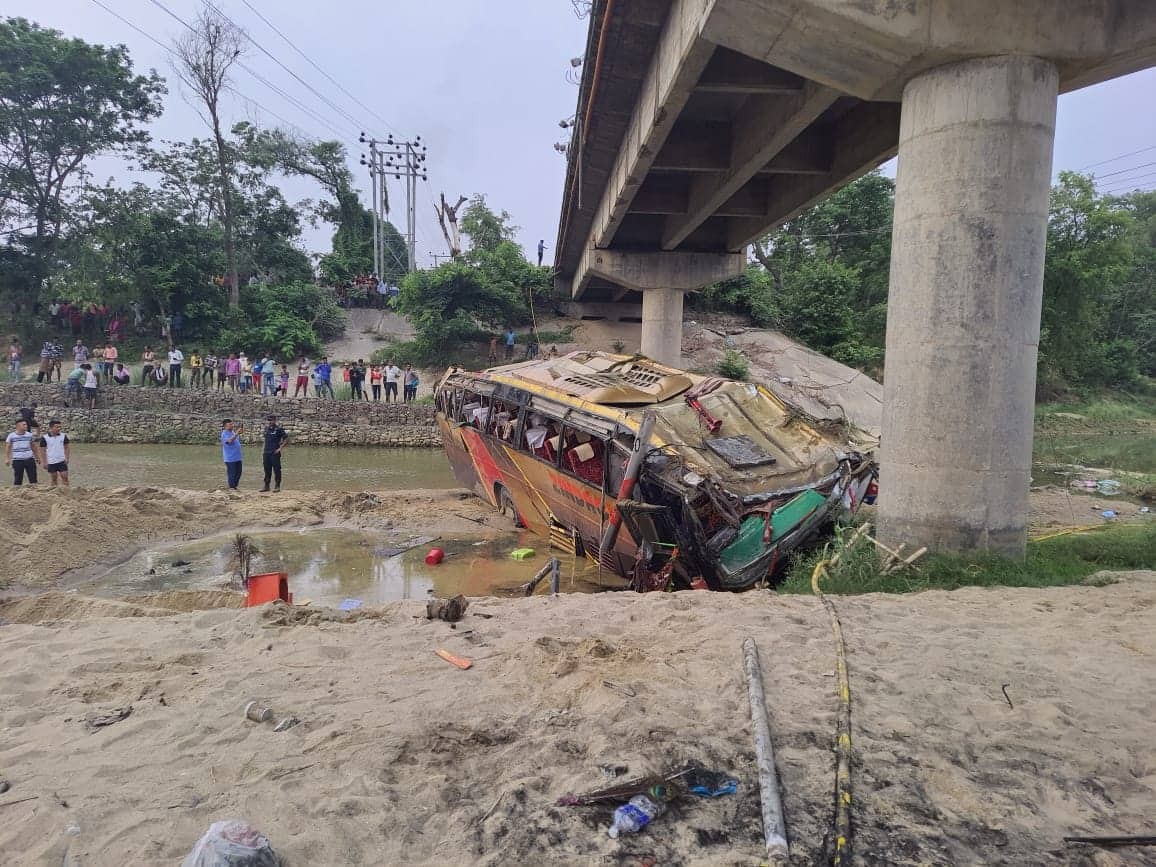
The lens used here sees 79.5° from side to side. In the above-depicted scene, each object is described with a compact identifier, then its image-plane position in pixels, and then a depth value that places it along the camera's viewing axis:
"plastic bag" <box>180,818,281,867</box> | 2.57
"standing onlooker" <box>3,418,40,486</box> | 11.60
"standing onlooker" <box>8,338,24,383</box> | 24.62
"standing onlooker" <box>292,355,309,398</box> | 24.19
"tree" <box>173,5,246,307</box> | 31.09
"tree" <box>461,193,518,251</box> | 39.62
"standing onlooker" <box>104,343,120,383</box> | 24.36
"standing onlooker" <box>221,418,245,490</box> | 13.31
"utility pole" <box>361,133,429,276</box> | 40.62
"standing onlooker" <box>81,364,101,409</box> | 22.28
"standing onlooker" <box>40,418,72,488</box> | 11.84
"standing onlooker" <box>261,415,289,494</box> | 13.89
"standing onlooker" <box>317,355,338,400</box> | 23.94
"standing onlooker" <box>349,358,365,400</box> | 24.42
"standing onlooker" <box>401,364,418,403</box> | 24.69
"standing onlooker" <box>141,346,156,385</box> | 24.74
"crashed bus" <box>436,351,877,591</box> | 7.29
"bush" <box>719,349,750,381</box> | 25.05
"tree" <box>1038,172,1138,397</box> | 30.16
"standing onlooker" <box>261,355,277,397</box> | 24.14
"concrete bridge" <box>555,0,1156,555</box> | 6.42
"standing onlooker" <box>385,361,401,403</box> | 24.39
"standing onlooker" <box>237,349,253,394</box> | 24.88
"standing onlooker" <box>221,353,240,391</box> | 24.61
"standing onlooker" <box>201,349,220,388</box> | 25.78
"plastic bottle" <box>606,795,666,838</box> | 2.92
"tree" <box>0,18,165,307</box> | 28.77
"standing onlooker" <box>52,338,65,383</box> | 25.14
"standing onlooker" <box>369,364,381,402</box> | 24.22
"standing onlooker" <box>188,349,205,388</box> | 25.17
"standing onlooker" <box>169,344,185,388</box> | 24.51
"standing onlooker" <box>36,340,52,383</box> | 23.80
